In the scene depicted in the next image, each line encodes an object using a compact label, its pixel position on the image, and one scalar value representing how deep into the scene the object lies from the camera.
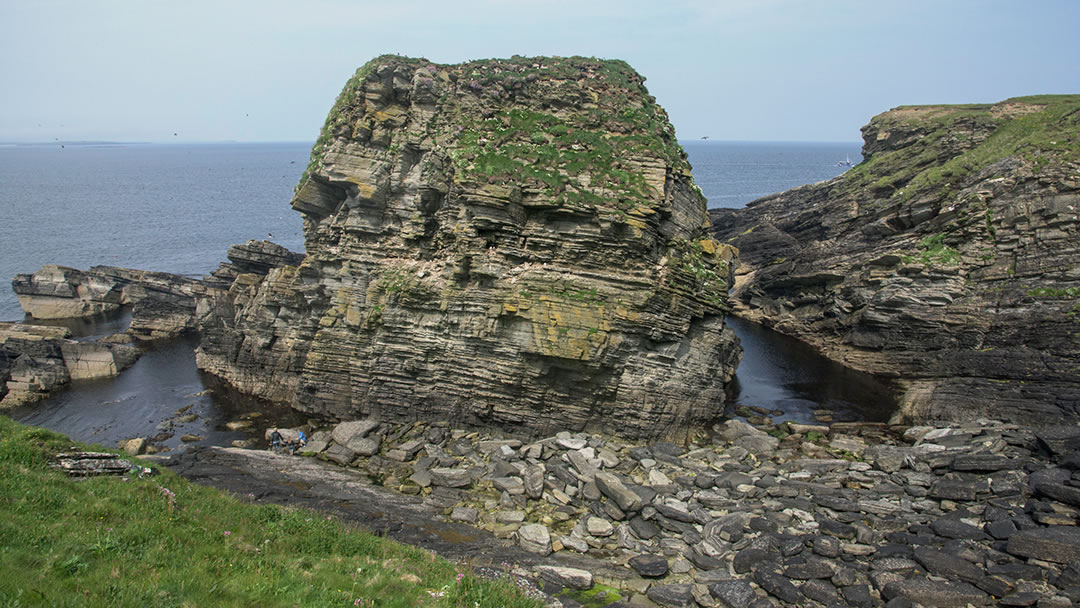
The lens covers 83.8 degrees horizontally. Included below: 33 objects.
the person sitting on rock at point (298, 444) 28.41
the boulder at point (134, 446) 27.96
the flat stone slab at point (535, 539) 19.62
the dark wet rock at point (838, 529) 19.98
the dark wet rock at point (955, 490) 22.11
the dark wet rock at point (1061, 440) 24.04
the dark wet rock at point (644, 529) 20.64
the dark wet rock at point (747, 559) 18.22
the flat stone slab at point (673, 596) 16.52
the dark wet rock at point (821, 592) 16.52
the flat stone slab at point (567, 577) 17.14
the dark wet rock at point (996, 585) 16.36
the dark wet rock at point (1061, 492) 20.16
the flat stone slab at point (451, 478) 24.27
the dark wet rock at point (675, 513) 21.40
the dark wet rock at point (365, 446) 27.62
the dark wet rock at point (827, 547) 18.72
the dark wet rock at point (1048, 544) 17.34
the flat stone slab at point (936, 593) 16.06
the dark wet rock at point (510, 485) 23.50
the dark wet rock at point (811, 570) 17.53
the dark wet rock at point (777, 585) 16.64
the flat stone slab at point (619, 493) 21.89
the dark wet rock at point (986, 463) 23.72
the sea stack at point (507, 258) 27.73
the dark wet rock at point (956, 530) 19.31
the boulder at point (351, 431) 28.75
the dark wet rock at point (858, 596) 16.38
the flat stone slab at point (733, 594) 16.41
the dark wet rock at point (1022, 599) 15.77
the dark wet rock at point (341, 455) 27.11
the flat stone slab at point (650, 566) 18.16
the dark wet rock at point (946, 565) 17.06
